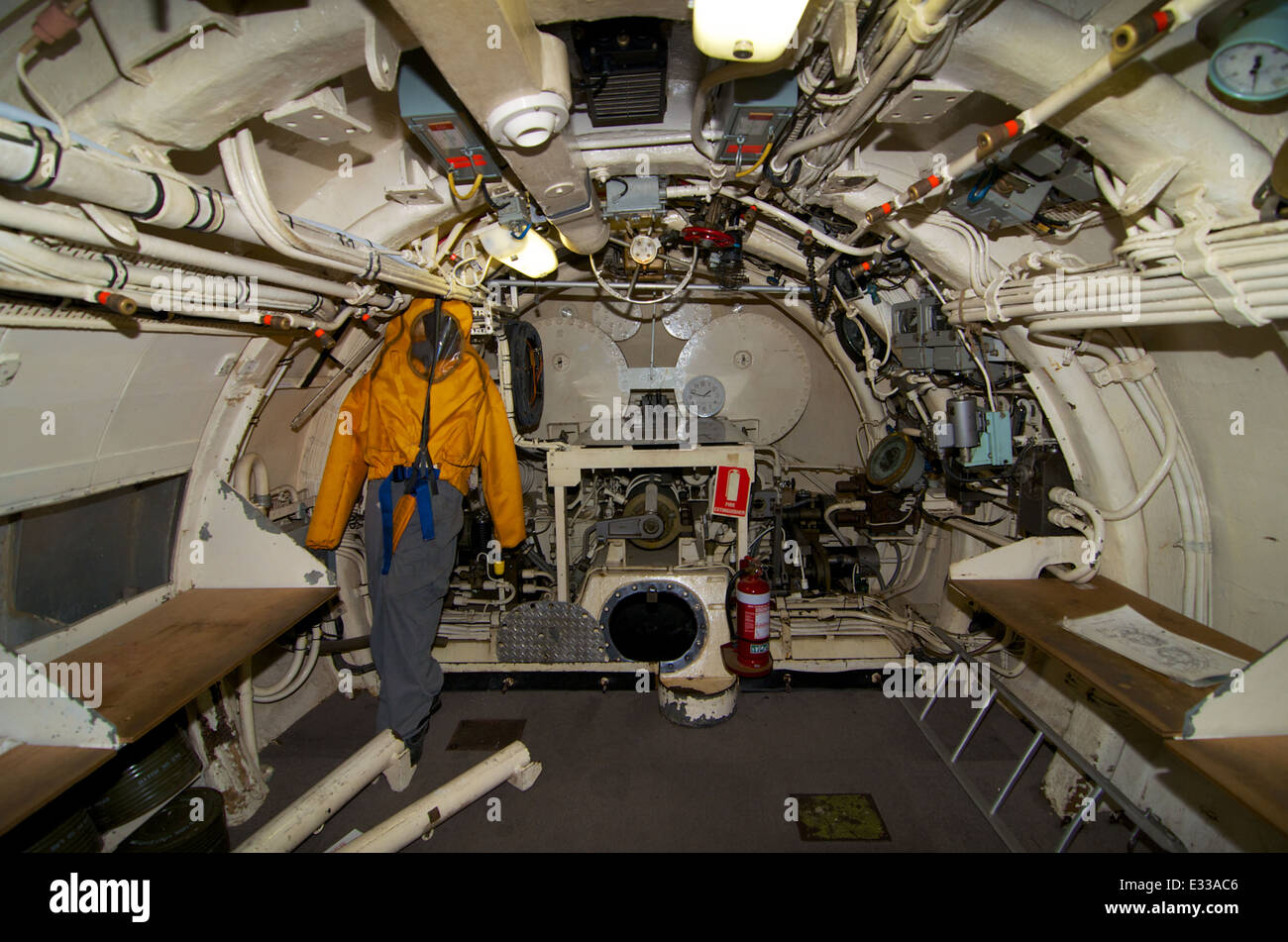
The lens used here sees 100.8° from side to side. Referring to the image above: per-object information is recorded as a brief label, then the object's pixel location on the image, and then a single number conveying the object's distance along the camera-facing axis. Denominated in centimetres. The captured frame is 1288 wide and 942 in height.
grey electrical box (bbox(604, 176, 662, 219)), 267
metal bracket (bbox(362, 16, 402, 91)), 134
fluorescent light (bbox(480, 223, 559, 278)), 295
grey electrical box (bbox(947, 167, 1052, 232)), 209
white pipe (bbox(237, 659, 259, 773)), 307
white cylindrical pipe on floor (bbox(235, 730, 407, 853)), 242
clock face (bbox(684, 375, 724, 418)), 550
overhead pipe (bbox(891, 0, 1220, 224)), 101
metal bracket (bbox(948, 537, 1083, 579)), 279
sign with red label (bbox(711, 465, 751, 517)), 375
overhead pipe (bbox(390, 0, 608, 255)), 113
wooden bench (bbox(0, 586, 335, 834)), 161
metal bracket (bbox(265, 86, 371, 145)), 163
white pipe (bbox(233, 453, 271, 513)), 312
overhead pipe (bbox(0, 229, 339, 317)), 131
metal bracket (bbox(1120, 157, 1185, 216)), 156
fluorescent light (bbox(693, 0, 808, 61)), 116
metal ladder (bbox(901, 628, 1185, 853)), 209
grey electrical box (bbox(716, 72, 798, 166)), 183
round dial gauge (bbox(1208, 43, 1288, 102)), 134
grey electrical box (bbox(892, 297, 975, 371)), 301
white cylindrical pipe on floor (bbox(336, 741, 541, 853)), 246
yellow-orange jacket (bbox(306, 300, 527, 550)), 309
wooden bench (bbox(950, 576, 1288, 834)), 150
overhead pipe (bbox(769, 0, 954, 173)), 124
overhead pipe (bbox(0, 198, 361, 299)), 124
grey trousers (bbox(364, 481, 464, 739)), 312
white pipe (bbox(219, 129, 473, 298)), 162
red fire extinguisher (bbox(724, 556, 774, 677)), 346
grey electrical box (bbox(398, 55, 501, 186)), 184
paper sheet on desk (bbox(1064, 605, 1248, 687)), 195
